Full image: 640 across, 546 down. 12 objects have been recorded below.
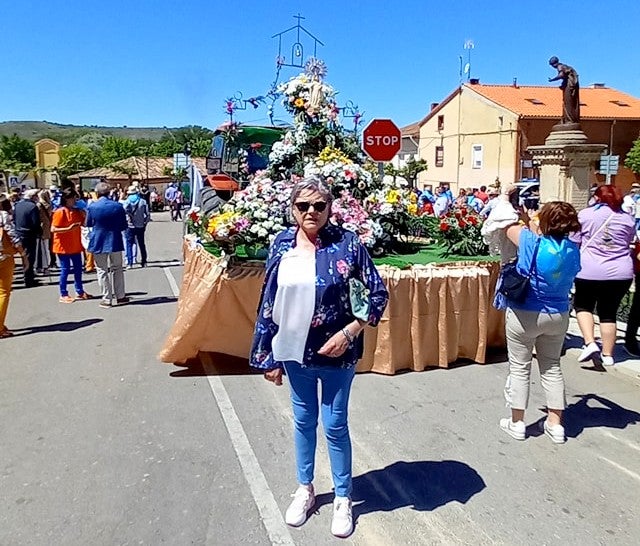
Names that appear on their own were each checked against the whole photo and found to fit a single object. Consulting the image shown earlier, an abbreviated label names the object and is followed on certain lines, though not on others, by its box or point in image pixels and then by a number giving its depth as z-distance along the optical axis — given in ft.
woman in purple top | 19.67
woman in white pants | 13.73
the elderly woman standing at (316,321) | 10.18
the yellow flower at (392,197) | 23.12
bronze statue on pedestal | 38.68
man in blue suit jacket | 29.04
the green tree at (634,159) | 107.14
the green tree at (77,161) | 217.56
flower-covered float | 19.93
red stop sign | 27.20
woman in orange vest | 30.90
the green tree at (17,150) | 244.42
